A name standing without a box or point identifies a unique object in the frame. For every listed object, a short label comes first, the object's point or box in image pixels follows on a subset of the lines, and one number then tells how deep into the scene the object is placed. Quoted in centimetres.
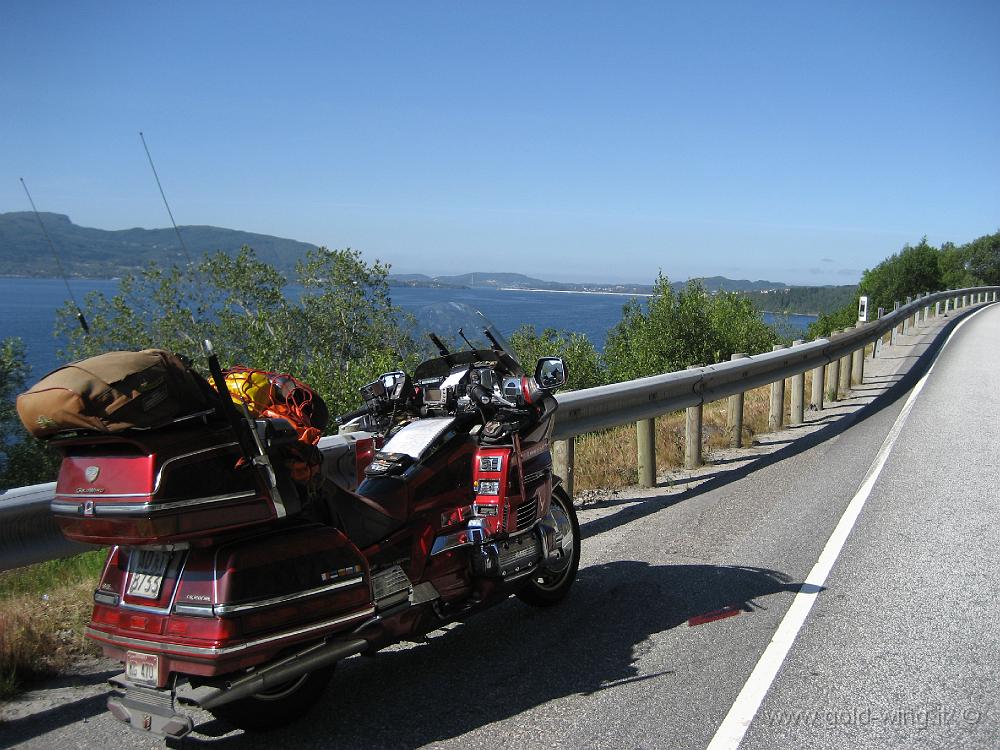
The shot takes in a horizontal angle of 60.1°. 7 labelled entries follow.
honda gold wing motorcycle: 311
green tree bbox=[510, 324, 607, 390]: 3465
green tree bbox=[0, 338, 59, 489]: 1940
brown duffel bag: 295
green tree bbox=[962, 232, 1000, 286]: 10031
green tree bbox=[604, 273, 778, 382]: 4050
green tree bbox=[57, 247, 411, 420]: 2995
